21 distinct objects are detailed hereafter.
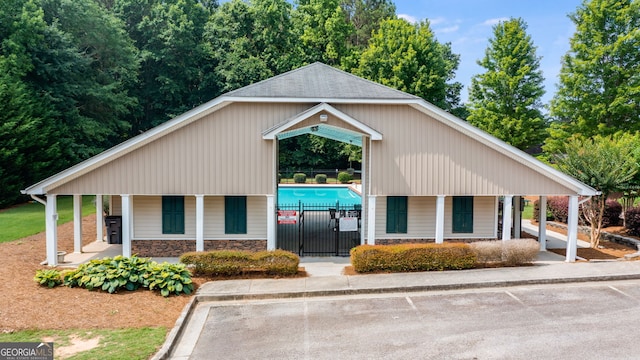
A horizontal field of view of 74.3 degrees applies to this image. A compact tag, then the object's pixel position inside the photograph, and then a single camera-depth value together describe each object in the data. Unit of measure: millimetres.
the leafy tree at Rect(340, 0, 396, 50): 53469
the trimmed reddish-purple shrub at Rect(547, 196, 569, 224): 22000
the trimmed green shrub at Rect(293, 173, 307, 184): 41097
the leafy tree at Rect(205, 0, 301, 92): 42219
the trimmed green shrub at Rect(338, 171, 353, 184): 41406
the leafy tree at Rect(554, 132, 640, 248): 16078
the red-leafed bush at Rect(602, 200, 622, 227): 20328
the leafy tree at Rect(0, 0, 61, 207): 25219
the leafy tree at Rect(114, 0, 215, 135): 41594
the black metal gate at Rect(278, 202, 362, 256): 16000
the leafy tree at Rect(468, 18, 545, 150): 32219
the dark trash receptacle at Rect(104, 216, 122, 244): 16531
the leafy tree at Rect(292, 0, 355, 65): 44219
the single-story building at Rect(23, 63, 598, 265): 14328
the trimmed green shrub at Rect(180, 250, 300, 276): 12680
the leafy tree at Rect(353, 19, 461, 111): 35156
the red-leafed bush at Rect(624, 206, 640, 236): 18234
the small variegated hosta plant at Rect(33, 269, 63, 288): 11031
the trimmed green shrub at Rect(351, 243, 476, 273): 13141
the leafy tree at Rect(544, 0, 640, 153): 26266
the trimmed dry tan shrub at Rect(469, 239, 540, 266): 13586
